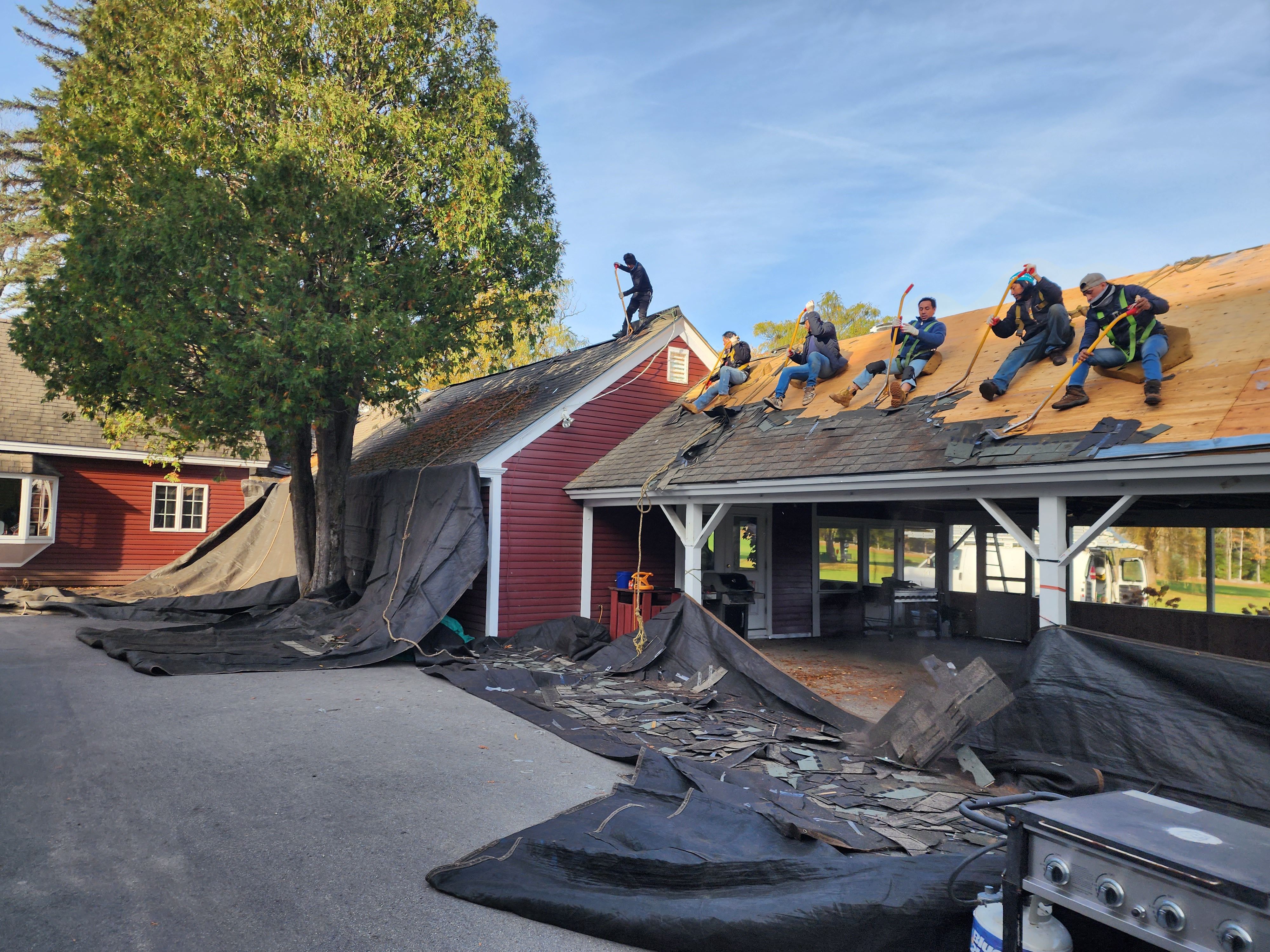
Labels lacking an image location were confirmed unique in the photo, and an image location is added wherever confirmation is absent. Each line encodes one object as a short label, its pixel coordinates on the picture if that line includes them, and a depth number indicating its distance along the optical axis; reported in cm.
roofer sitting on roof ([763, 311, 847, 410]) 1183
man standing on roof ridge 1617
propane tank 231
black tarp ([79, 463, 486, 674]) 1066
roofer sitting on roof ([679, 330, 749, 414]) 1353
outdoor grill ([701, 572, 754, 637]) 1296
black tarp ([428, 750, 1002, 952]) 315
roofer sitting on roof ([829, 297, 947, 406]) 1024
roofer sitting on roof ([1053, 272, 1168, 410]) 711
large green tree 1146
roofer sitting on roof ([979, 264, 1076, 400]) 859
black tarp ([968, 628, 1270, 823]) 489
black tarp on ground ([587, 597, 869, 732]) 819
